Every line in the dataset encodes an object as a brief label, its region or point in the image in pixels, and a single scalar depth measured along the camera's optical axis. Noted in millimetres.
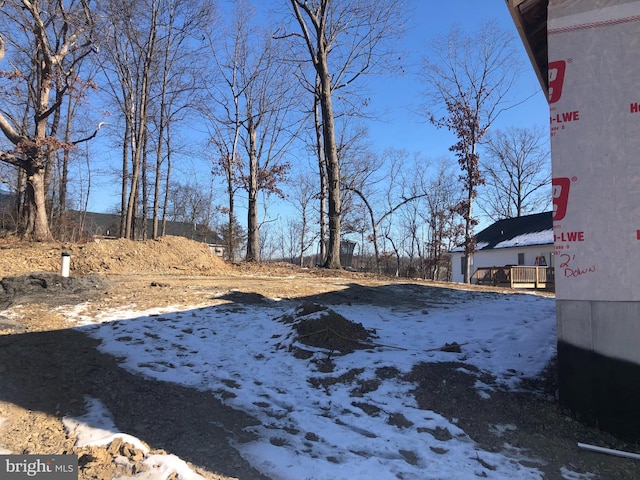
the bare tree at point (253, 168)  20609
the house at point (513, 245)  29469
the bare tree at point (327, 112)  15750
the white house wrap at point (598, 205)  3863
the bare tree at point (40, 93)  12898
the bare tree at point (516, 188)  43469
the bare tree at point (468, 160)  21609
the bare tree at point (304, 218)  42250
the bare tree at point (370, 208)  31322
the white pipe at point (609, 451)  3406
